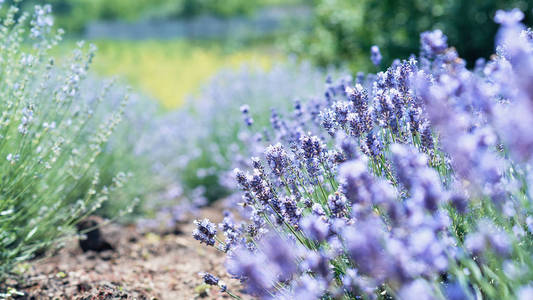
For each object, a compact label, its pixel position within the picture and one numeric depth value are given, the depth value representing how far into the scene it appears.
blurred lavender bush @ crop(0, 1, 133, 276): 2.34
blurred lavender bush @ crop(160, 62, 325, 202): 4.83
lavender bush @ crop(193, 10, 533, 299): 1.10
